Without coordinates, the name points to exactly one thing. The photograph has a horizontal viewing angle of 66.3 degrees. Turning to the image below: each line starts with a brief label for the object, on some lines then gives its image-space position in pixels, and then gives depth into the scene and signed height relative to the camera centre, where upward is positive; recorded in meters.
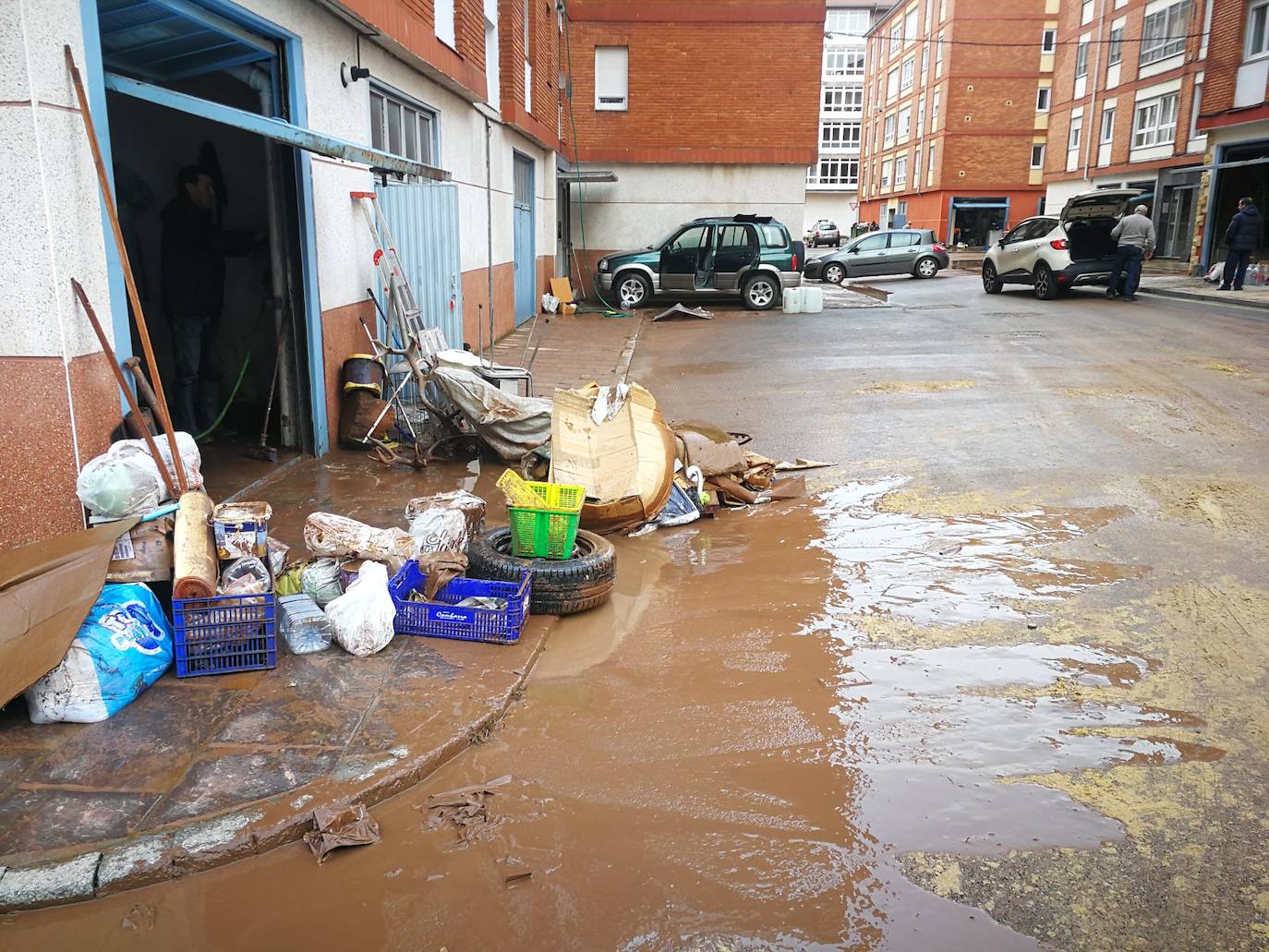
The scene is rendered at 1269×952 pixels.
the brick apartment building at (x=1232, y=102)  24.45 +3.98
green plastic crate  5.32 -1.51
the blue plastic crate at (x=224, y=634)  4.07 -1.61
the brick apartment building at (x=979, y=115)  47.22 +6.82
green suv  21.08 -0.24
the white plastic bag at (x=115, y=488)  4.45 -1.09
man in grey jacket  18.84 +0.19
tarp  7.84 -1.30
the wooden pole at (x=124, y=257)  4.55 -0.06
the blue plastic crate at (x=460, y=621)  4.62 -1.73
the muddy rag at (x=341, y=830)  3.12 -1.87
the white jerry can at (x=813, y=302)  20.59 -1.00
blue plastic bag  3.67 -1.60
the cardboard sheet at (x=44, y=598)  3.48 -1.31
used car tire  5.05 -1.67
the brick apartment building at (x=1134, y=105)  32.66 +5.62
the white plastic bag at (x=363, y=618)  4.38 -1.64
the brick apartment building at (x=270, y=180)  4.48 +0.52
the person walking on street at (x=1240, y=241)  20.27 +0.38
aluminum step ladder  8.79 -0.26
